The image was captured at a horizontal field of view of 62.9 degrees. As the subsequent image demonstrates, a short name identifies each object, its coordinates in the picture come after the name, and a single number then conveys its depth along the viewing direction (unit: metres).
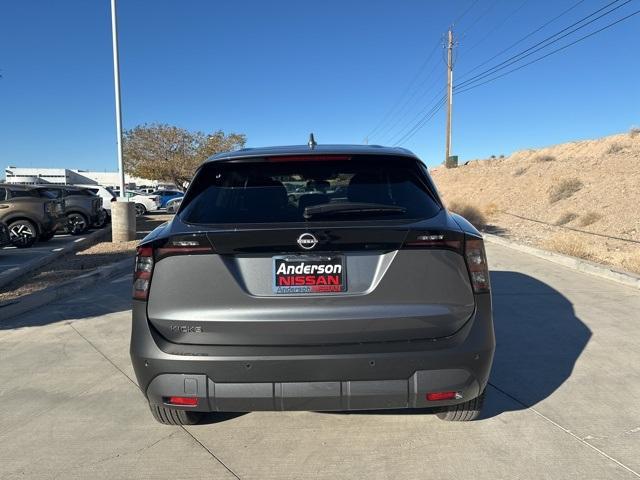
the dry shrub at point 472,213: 20.19
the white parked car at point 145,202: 28.89
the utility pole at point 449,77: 38.44
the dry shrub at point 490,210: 22.69
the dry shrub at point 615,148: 31.99
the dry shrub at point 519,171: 30.48
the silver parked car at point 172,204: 28.70
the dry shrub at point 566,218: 18.11
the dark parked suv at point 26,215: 13.19
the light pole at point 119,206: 13.27
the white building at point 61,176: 81.88
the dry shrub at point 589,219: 16.83
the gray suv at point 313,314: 2.71
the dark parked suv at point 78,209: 16.58
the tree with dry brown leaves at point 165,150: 40.84
